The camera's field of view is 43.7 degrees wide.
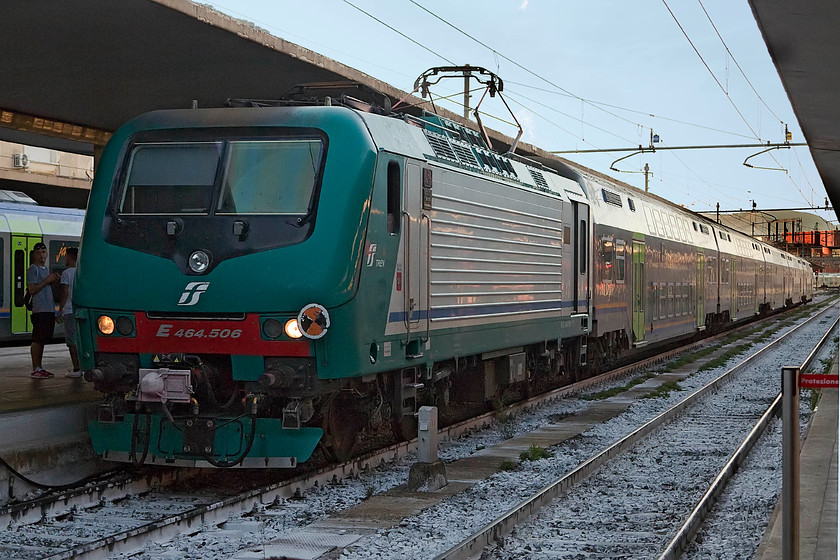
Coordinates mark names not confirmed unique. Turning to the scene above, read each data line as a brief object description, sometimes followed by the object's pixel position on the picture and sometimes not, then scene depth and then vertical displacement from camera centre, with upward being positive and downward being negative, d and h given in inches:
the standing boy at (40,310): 454.6 -8.7
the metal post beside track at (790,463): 194.1 -33.3
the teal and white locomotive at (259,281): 309.1 +2.8
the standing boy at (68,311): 462.3 -9.6
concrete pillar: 339.6 -47.7
